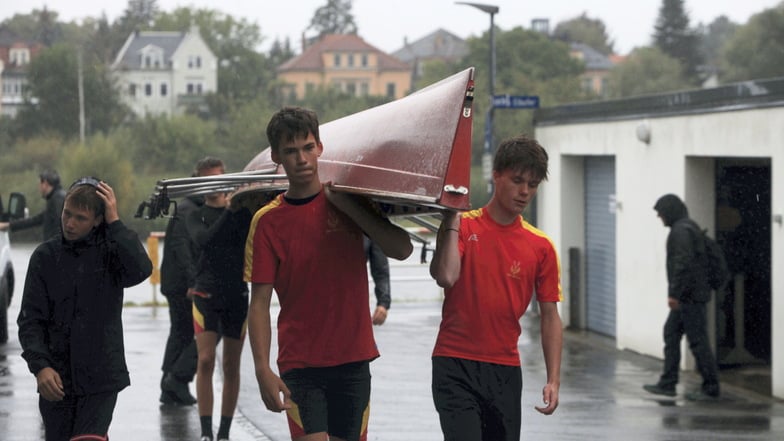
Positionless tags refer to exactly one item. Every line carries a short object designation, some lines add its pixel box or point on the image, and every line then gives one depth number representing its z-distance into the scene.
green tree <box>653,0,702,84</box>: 141.12
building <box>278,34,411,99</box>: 133.75
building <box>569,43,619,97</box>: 147.62
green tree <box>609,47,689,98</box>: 120.62
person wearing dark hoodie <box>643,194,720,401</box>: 12.74
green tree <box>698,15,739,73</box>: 169.02
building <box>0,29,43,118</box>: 113.20
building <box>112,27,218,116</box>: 119.06
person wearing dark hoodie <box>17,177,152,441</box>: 6.32
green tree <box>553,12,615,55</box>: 160.88
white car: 15.14
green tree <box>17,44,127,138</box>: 94.19
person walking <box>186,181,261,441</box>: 8.80
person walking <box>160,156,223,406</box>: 10.70
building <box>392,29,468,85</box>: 154.09
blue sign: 21.11
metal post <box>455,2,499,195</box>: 24.98
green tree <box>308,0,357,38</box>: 146.62
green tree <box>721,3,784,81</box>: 108.07
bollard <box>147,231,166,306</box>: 21.78
